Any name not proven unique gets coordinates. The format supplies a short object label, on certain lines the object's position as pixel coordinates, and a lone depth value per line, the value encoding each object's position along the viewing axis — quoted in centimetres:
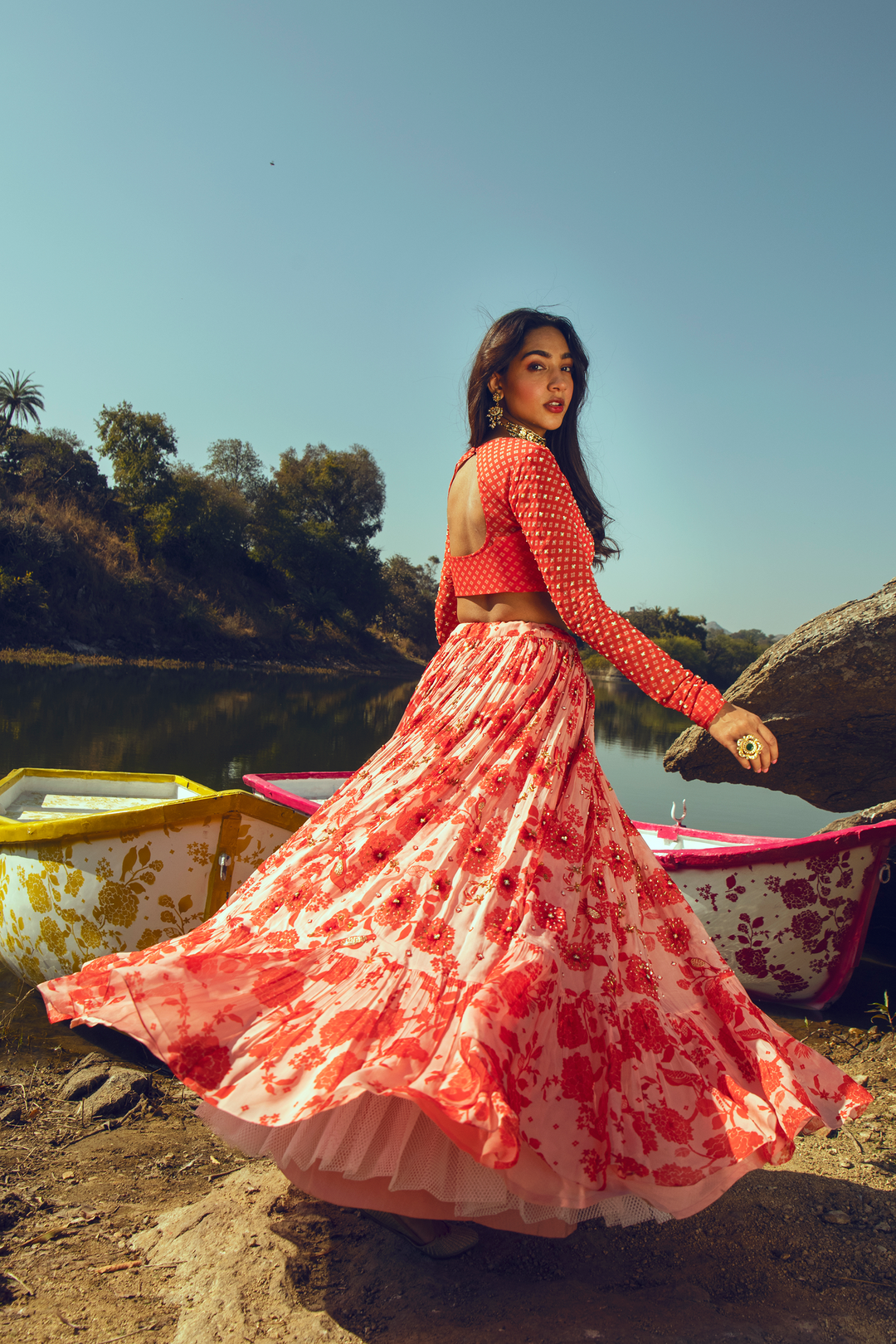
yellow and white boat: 381
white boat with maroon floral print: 436
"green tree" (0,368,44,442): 3944
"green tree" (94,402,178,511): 3812
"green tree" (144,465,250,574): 3766
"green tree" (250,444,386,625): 4266
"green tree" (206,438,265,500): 4562
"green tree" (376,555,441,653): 4662
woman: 148
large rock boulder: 439
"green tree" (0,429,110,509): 3619
